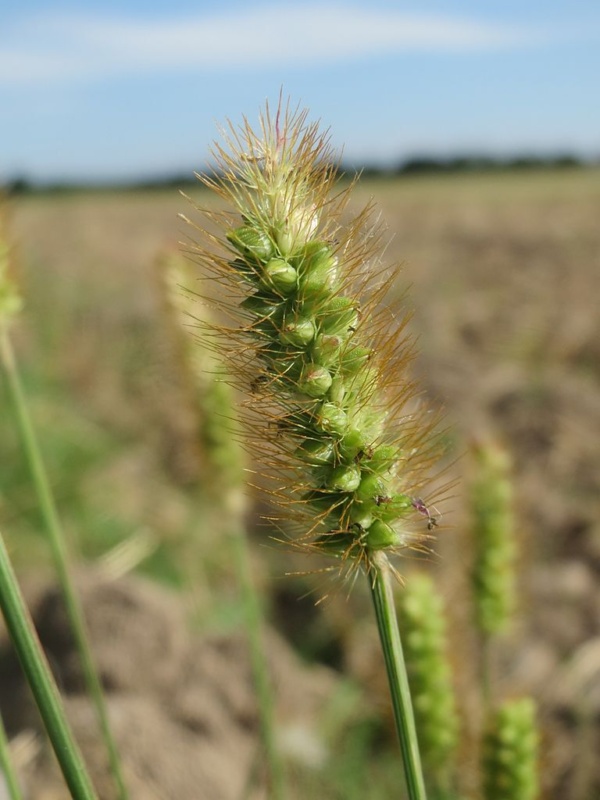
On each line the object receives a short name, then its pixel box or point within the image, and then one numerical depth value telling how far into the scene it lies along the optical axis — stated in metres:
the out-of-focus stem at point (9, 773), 0.09
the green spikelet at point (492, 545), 0.17
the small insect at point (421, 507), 0.08
